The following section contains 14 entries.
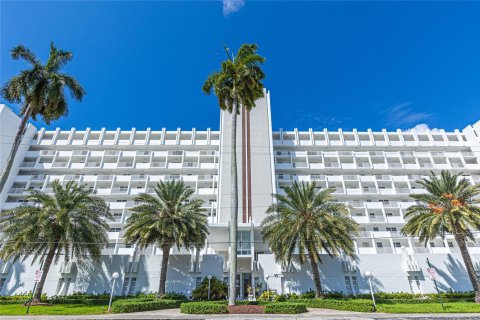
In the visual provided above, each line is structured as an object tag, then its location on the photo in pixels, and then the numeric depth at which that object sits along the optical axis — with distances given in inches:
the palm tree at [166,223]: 1121.4
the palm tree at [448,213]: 1098.1
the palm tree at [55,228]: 1048.2
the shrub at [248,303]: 833.5
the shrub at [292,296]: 1133.1
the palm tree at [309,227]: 1089.4
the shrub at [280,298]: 1097.2
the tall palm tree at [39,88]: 816.9
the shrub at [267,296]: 1123.9
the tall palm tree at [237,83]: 938.7
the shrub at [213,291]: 1131.3
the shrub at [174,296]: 1094.5
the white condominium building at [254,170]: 1374.3
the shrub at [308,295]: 1145.2
